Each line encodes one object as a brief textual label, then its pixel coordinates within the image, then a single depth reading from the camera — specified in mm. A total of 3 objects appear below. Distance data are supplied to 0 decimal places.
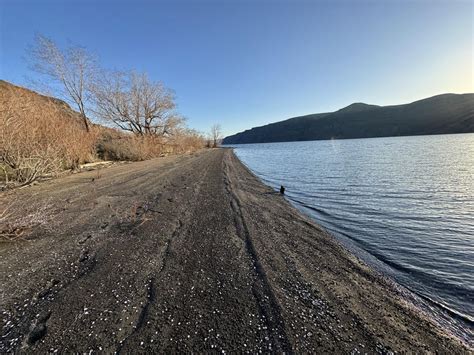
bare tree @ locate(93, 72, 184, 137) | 31609
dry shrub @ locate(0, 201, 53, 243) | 5137
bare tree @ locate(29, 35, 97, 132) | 24834
